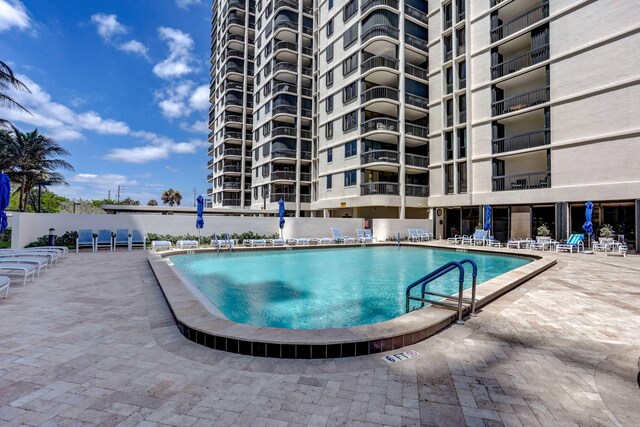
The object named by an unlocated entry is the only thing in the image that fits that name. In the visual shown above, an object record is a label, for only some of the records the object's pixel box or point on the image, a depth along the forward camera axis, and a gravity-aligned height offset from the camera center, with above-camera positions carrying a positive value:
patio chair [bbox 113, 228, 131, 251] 16.86 -0.87
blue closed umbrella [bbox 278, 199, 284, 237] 19.71 +0.40
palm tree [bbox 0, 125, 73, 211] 26.52 +5.76
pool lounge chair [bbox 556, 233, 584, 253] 16.41 -1.36
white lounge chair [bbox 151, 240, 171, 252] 15.41 -1.21
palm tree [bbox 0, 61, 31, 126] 16.28 +7.33
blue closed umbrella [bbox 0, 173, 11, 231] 8.46 +0.84
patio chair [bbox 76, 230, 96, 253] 15.66 -0.90
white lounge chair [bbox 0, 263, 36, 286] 7.67 -1.31
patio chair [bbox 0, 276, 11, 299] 6.19 -1.23
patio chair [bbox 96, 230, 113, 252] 16.08 -0.98
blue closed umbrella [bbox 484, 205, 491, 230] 20.20 +0.08
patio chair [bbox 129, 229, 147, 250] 17.31 -1.01
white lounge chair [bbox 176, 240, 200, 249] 16.23 -1.22
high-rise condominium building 16.77 +8.10
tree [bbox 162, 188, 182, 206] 79.50 +6.10
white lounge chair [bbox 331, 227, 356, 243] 21.11 -1.22
